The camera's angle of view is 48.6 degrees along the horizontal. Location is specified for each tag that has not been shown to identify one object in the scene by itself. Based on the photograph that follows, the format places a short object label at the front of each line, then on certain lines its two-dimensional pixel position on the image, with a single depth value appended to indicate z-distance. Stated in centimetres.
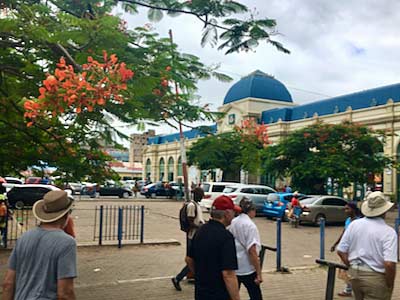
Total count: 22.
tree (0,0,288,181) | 476
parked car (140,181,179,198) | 3897
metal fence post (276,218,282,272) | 906
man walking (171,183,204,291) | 698
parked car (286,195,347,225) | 1894
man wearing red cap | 379
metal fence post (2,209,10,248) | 1129
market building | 2973
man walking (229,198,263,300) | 501
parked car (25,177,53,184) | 2916
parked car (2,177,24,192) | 2882
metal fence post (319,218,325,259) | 992
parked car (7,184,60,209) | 2458
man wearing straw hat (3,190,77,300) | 306
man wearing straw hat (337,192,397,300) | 424
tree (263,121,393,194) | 2295
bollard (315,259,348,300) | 547
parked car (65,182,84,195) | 3768
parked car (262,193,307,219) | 2031
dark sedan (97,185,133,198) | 3672
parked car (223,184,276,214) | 2239
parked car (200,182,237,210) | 2381
